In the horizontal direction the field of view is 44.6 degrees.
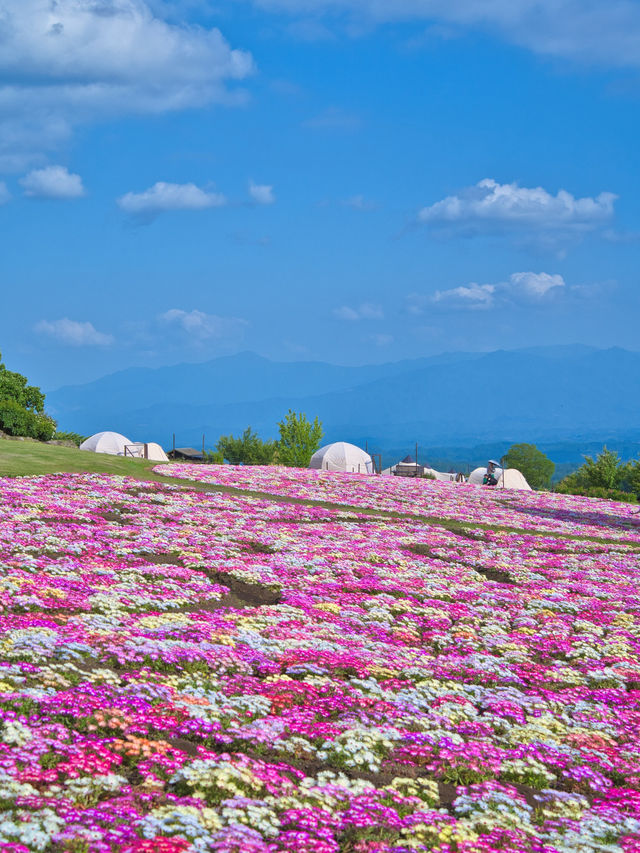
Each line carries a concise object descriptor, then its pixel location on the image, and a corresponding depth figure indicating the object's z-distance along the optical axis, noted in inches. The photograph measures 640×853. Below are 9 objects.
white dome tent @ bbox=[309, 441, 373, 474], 4087.1
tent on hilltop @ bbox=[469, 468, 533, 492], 3902.8
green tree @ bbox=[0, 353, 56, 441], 3440.0
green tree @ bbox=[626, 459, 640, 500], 3743.6
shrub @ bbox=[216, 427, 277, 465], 6038.4
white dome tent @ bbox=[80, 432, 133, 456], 4377.5
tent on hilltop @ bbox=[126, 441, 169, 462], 4376.0
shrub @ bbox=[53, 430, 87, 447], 4521.2
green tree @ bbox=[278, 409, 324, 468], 4862.2
